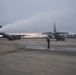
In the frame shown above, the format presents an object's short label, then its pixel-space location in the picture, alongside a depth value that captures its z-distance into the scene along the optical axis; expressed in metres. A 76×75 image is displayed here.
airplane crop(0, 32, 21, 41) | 78.08
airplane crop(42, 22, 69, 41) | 74.33
